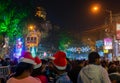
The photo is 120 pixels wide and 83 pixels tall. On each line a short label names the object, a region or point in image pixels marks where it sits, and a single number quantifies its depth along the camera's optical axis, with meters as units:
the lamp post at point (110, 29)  18.37
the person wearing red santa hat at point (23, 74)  2.76
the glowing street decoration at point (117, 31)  19.57
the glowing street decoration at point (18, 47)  19.49
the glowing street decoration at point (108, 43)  22.97
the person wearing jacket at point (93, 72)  3.43
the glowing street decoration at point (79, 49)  42.16
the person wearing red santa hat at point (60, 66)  3.35
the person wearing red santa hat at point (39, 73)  3.59
